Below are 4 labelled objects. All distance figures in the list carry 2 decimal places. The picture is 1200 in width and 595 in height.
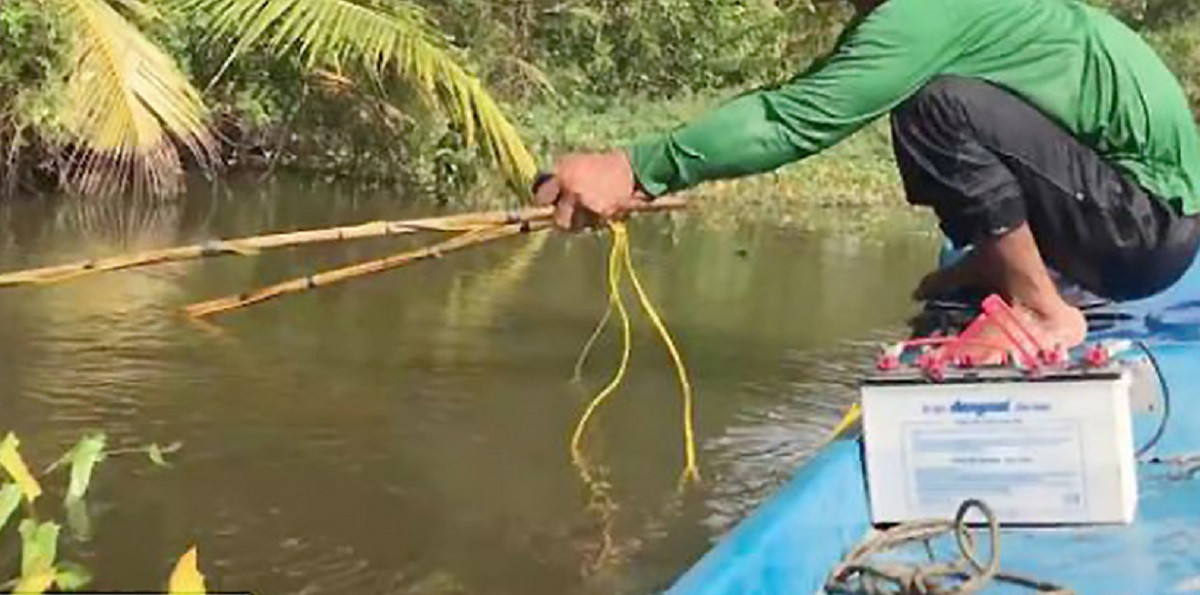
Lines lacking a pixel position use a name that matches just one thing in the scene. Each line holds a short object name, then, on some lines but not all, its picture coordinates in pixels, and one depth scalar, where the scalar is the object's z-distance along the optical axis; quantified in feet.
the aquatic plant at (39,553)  5.98
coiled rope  10.09
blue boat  10.22
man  11.35
